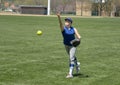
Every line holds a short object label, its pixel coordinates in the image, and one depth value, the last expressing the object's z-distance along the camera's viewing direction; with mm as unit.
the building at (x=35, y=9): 112688
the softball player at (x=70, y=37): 10594
